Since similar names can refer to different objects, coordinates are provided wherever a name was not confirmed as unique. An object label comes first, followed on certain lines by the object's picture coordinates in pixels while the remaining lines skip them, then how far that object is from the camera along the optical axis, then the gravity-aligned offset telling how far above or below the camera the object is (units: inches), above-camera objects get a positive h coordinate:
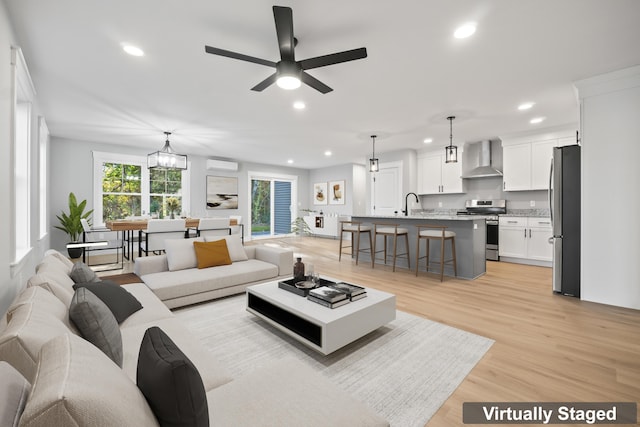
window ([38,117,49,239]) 170.2 +24.8
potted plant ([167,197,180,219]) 227.6 +6.3
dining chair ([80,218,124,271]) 187.8 -22.9
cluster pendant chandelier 201.8 +37.8
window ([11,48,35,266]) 114.9 +19.9
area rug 65.3 -42.7
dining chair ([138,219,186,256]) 181.9 -13.1
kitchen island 166.2 -19.9
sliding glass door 358.0 +8.6
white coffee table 78.6 -33.0
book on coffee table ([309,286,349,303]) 88.4 -27.0
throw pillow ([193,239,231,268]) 131.6 -20.1
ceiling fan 77.3 +46.7
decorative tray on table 98.7 -27.3
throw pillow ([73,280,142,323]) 71.5 -23.2
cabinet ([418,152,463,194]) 250.8 +34.0
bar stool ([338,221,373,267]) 205.3 -13.2
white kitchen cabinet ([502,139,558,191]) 206.1 +36.1
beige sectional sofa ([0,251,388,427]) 23.3 -18.5
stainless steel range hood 231.5 +38.9
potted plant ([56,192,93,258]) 210.8 -7.2
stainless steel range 221.9 -0.9
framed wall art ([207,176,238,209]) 306.7 +22.1
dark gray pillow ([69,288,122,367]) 48.7 -20.6
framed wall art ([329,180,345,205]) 365.4 +25.6
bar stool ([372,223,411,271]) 186.3 -13.9
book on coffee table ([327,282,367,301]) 93.3 -26.9
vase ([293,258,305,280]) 109.0 -22.9
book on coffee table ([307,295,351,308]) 87.1 -28.9
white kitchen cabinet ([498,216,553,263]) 201.8 -19.7
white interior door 277.4 +22.6
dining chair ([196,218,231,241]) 207.3 -11.5
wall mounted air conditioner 299.4 +51.7
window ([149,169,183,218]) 273.9 +23.1
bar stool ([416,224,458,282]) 161.9 -14.5
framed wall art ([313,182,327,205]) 387.2 +26.3
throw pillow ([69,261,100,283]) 80.7 -18.5
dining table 180.9 -8.8
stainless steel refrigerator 135.6 -2.5
